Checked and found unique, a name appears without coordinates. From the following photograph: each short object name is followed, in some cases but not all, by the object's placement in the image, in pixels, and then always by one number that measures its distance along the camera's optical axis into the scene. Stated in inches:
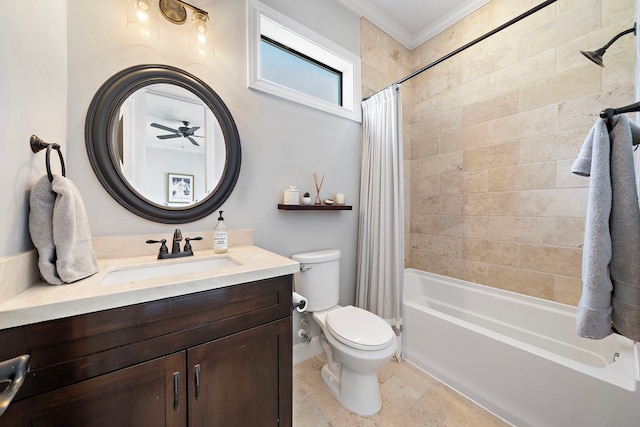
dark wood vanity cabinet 24.0
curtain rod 45.7
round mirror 43.8
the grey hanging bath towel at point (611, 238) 26.5
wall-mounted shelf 61.5
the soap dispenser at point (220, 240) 49.3
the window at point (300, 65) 59.2
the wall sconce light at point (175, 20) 44.4
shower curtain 71.3
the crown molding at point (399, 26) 77.7
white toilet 49.2
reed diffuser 71.2
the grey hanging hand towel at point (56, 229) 29.3
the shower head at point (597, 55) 45.2
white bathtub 40.1
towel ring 30.1
